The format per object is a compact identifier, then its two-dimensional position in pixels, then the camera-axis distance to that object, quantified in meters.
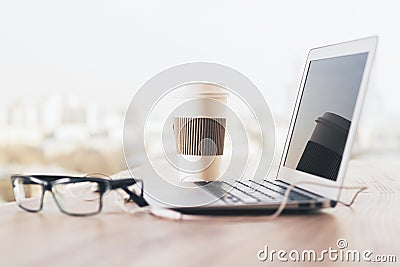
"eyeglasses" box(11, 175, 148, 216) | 0.87
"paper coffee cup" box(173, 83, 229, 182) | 1.09
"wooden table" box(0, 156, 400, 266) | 0.65
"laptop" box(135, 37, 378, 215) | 0.89
